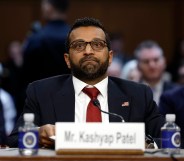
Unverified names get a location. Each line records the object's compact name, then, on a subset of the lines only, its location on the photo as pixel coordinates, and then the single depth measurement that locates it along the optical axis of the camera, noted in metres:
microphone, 6.61
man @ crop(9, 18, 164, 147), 7.15
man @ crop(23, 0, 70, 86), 11.53
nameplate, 5.68
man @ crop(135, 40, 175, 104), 11.65
